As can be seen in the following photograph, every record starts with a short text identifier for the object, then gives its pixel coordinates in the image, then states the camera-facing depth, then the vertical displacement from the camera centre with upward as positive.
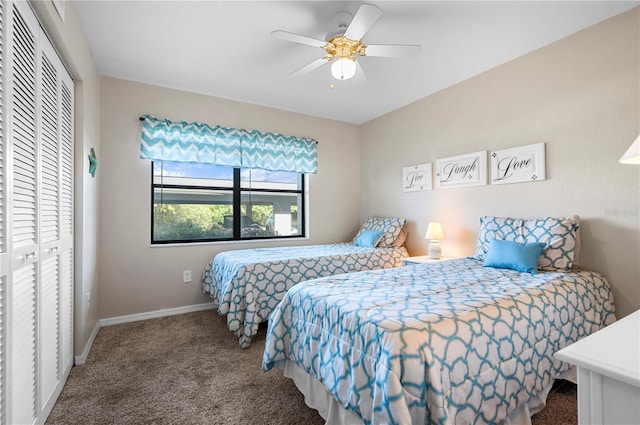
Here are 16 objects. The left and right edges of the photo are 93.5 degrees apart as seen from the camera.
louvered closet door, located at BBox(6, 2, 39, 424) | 1.24 +0.02
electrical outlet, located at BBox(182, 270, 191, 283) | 3.35 -0.69
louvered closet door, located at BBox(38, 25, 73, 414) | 1.58 -0.06
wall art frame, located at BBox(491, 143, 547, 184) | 2.59 +0.45
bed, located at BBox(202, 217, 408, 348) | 2.56 -0.52
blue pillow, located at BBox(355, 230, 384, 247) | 3.69 -0.30
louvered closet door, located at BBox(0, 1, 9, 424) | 1.14 -0.15
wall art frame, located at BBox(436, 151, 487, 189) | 3.02 +0.46
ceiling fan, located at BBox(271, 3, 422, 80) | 1.95 +1.17
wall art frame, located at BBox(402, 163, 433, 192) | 3.58 +0.45
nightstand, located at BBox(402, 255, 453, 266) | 3.15 -0.49
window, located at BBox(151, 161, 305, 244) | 3.38 +0.14
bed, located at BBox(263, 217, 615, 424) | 1.15 -0.58
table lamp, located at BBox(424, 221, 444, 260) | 3.22 -0.26
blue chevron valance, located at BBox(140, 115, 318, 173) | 3.19 +0.80
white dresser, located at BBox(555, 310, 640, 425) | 0.70 -0.40
